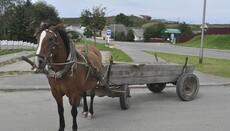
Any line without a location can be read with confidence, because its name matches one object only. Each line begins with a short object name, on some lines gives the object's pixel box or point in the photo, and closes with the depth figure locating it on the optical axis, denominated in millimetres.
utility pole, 23906
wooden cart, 9281
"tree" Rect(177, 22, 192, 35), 119812
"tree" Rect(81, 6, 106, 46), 50344
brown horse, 6090
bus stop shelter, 112675
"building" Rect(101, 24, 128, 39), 147650
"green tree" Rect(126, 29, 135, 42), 119825
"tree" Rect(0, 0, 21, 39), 61594
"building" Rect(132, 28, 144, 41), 149125
